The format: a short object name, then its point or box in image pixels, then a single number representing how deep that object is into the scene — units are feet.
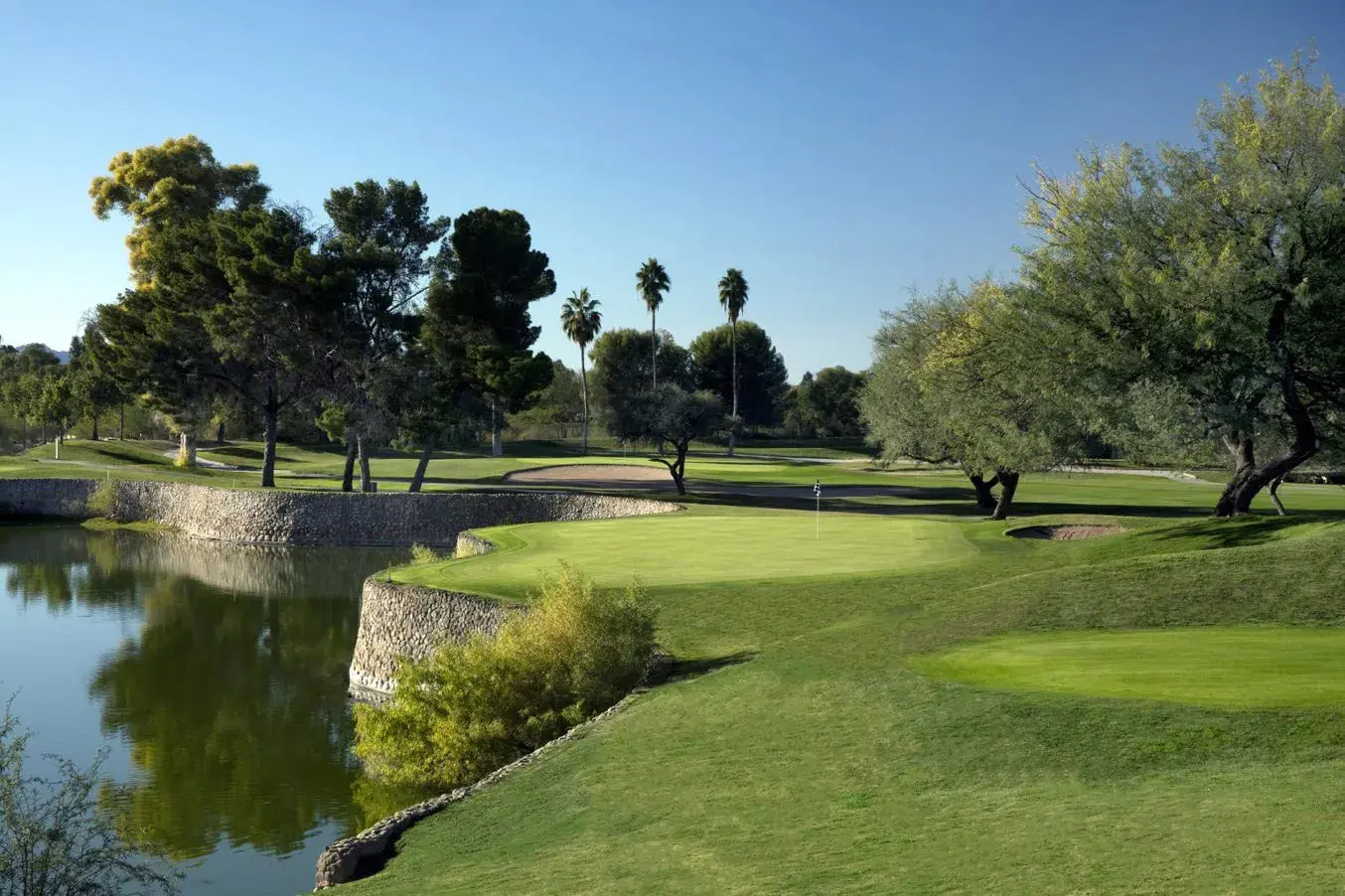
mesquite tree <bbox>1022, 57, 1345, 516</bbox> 79.20
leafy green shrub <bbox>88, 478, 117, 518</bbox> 215.51
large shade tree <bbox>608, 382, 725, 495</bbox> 209.46
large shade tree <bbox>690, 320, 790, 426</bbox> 442.91
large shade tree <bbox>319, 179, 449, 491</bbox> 194.90
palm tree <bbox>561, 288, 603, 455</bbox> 367.25
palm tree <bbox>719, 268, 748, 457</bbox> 378.12
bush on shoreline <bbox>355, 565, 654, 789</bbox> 61.93
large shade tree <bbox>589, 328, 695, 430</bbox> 425.28
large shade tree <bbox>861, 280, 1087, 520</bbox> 97.76
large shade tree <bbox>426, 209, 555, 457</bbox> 192.03
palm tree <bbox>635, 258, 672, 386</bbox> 363.76
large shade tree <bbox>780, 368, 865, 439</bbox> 442.09
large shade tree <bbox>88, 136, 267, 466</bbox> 208.54
